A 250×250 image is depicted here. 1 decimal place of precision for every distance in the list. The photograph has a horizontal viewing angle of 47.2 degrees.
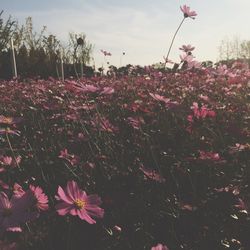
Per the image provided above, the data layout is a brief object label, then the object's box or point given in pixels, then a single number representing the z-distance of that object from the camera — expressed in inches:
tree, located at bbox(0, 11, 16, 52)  380.6
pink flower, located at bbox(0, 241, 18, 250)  30.3
